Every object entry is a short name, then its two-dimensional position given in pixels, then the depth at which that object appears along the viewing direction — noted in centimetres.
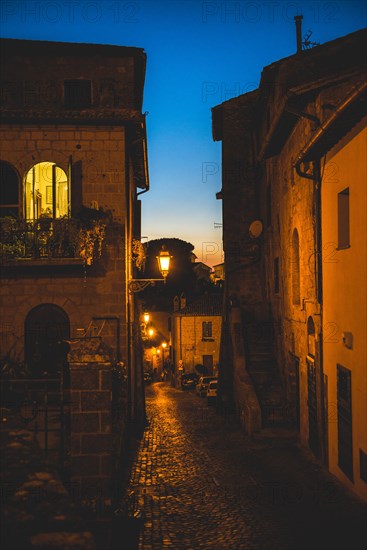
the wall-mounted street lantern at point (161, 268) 1617
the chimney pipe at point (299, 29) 2195
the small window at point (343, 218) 1109
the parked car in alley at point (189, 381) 4025
